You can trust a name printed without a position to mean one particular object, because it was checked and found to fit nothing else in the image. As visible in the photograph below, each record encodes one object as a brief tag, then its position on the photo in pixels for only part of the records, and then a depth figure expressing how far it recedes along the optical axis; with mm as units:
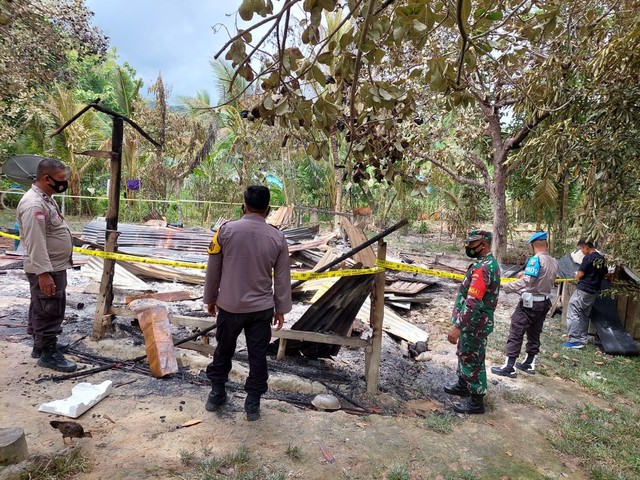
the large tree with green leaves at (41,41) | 7027
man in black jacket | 6411
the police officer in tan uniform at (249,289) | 3109
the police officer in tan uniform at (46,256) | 3554
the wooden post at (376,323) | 3873
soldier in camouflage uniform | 3828
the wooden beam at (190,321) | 4157
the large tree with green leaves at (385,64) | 1849
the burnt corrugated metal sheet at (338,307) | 3900
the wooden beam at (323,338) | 3869
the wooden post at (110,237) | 4391
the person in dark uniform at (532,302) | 4953
